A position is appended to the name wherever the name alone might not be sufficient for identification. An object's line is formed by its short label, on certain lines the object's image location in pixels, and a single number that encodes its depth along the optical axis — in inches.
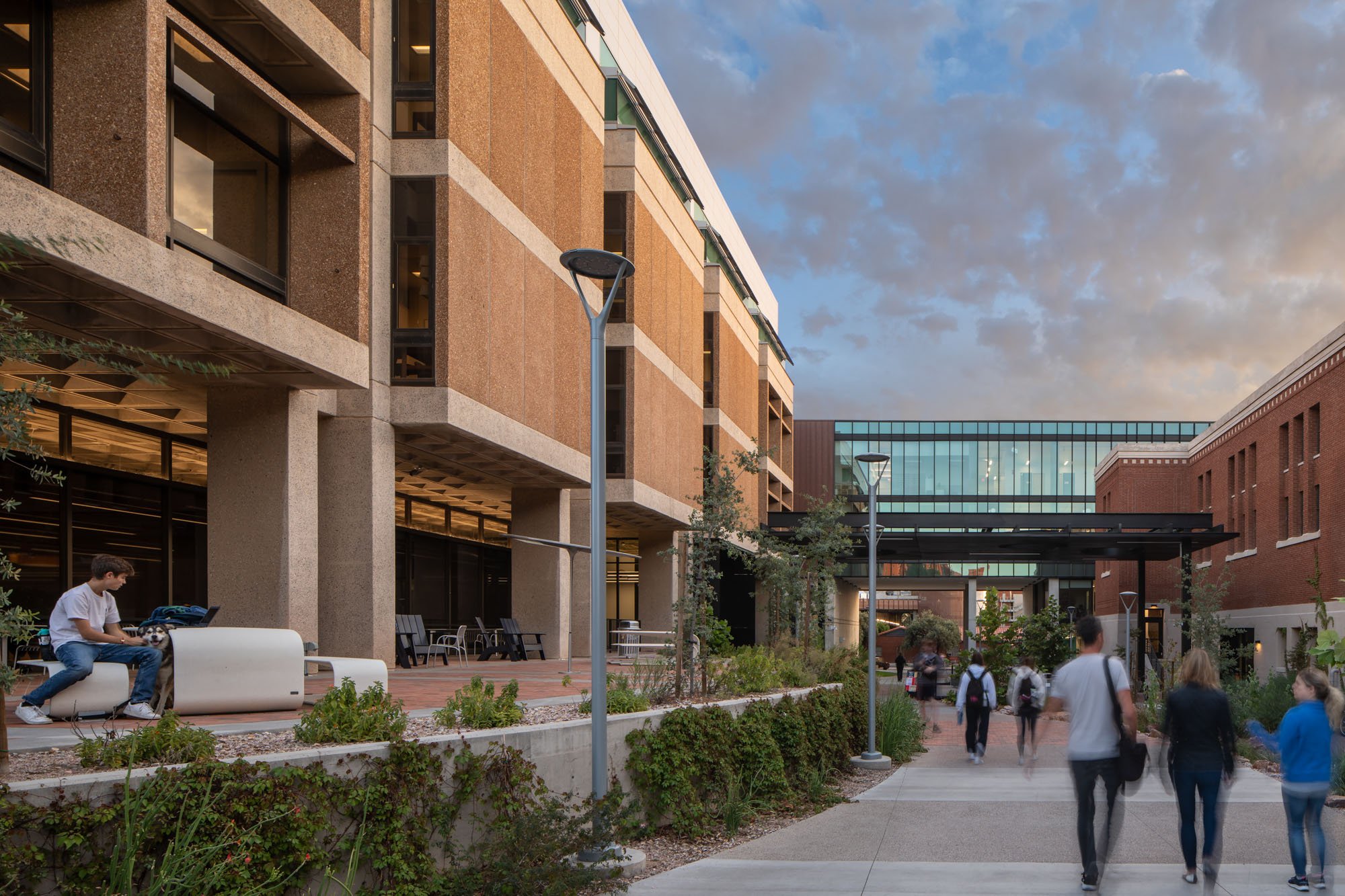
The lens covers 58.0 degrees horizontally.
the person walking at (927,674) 970.7
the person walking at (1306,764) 321.7
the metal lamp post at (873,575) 704.5
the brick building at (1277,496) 1454.2
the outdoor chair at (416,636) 875.4
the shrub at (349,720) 318.3
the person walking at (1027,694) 692.7
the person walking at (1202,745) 320.8
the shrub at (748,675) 598.2
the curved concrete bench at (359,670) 428.1
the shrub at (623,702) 460.8
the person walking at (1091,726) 316.8
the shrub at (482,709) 372.8
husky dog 396.5
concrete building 528.4
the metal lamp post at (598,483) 366.6
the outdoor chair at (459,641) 1031.6
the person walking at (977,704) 745.0
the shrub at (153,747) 267.4
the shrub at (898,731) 765.9
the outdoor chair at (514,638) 1013.8
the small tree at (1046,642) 1318.9
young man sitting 360.8
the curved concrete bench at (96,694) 364.2
